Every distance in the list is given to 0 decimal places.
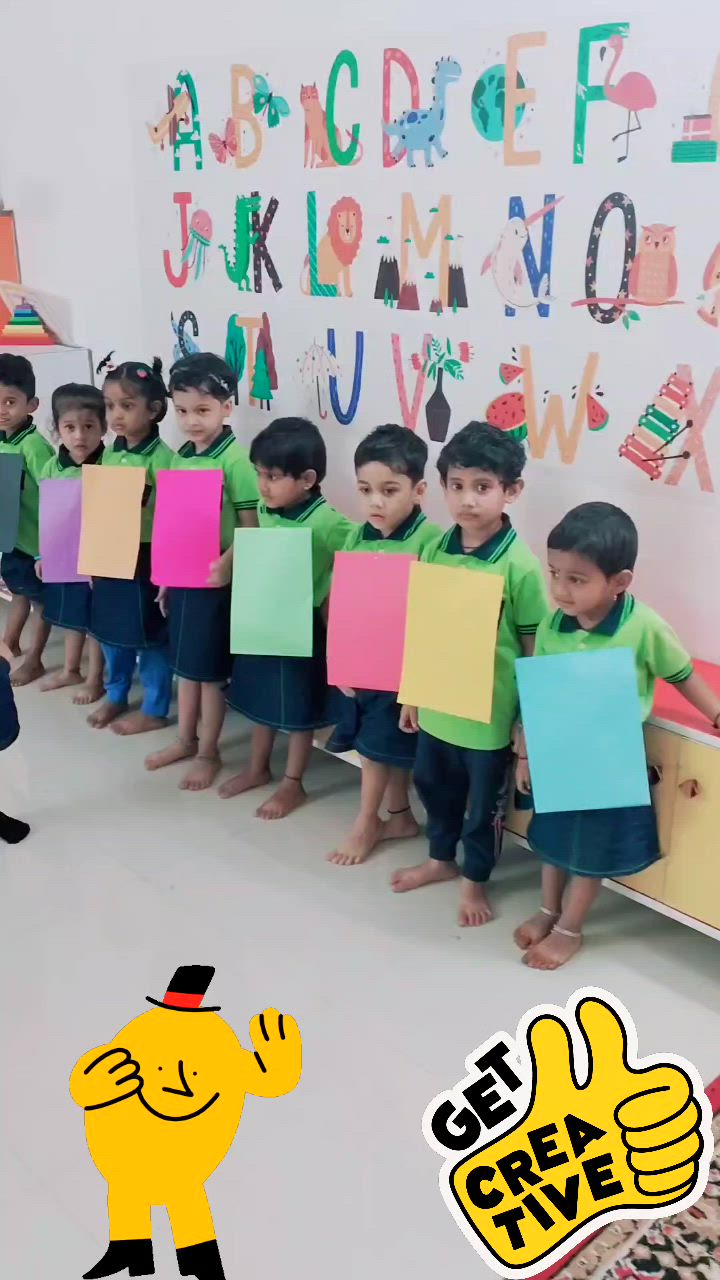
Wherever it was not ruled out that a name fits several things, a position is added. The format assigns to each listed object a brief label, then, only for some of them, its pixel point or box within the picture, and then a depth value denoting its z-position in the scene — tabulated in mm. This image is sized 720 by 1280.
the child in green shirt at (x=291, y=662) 2322
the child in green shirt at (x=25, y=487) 3025
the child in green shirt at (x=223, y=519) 2543
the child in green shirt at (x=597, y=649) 1822
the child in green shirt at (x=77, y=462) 2857
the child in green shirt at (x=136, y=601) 2705
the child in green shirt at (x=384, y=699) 2152
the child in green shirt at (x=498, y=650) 1977
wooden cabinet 1881
